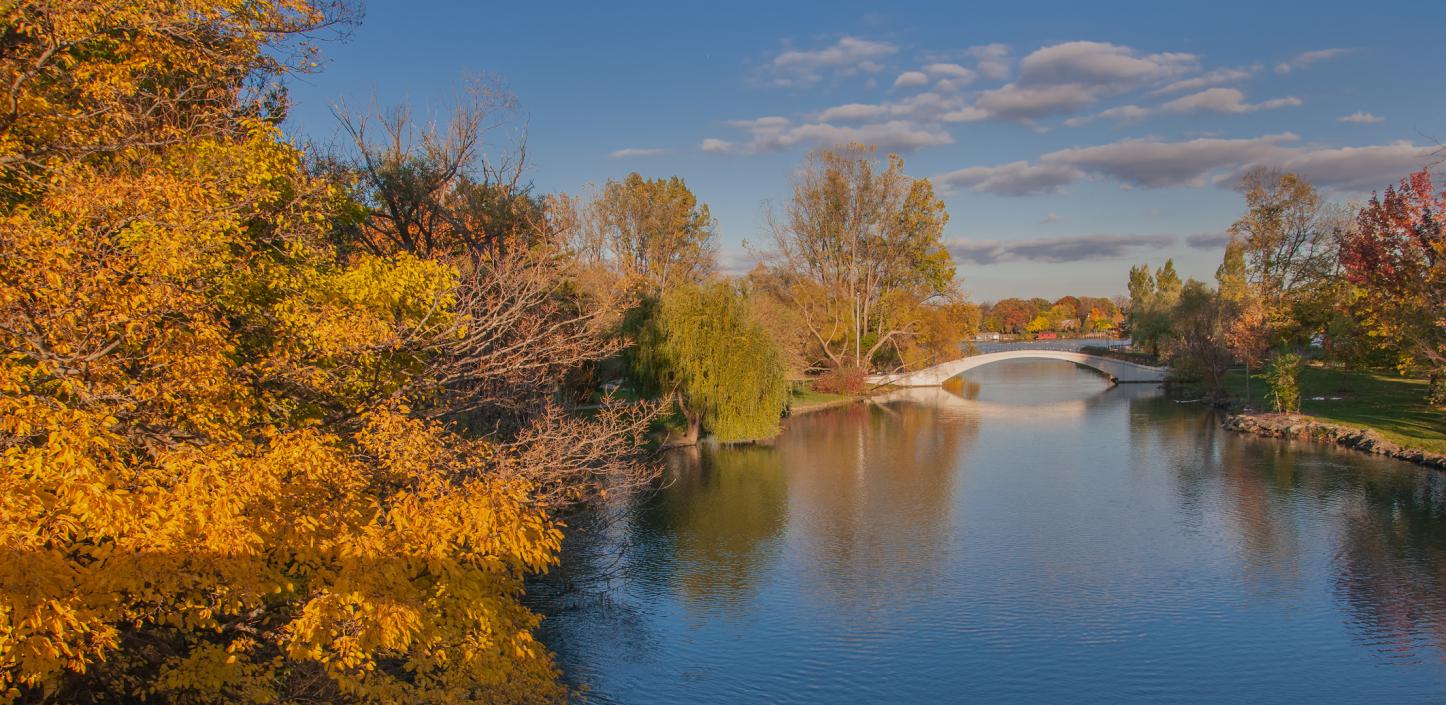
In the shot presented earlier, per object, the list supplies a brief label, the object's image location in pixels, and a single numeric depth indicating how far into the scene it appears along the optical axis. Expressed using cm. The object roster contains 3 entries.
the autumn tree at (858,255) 5706
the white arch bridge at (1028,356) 6369
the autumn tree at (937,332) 6222
